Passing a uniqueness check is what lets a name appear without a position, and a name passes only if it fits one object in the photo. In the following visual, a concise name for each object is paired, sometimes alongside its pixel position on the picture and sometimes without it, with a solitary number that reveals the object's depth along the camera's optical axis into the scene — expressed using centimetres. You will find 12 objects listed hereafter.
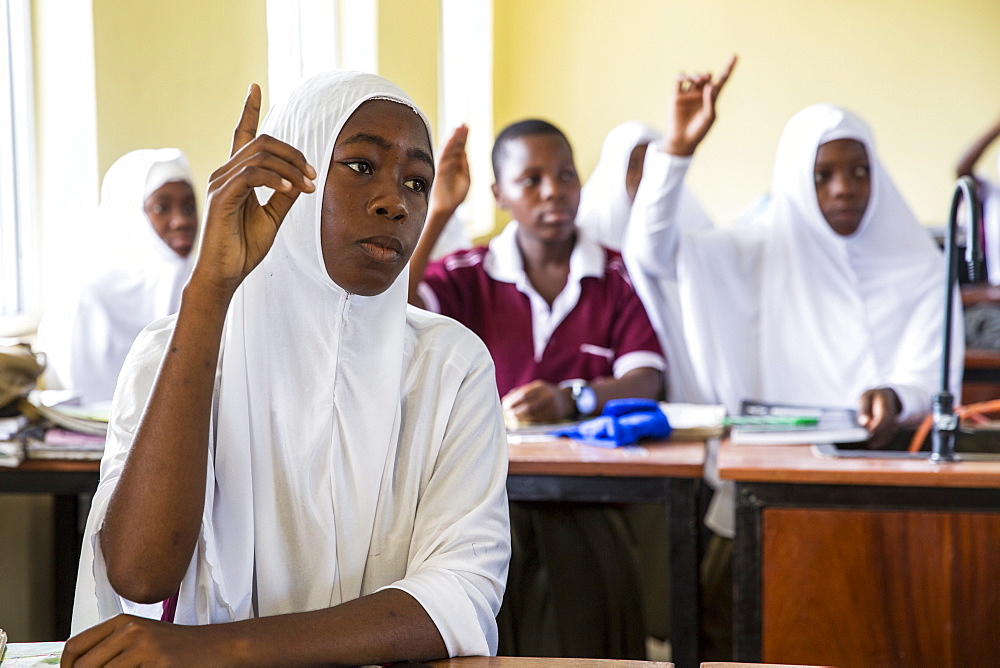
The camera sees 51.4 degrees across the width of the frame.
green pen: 239
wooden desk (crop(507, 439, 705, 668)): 209
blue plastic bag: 227
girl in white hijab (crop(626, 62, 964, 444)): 302
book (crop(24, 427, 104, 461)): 221
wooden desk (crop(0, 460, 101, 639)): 270
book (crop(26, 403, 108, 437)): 227
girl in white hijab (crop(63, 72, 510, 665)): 111
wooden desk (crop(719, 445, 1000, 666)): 194
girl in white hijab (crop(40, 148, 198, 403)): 291
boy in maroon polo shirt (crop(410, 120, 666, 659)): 249
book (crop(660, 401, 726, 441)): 236
